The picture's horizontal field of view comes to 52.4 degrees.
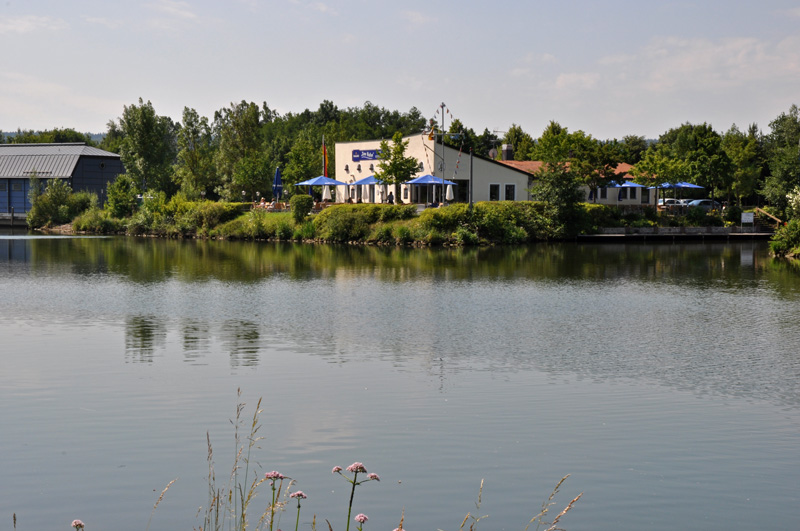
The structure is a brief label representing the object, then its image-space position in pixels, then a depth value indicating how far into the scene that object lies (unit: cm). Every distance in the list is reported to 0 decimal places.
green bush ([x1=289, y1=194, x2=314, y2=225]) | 7206
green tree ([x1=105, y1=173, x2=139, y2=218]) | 9044
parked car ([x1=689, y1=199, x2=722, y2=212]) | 8875
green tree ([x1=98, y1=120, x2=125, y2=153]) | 15951
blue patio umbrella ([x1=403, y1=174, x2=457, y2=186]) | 6847
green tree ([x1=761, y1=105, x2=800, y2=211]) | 7569
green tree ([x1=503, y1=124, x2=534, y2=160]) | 10612
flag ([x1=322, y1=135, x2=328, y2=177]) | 8411
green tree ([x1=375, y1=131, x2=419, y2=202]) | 7200
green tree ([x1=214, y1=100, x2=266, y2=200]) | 9669
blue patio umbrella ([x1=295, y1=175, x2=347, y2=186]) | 7731
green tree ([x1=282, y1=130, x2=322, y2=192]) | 9156
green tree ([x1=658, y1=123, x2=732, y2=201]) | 8425
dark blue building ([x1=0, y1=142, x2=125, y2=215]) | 10438
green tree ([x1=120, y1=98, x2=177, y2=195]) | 9419
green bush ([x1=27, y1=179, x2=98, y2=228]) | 9581
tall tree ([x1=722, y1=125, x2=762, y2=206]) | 9350
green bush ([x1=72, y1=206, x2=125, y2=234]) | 8825
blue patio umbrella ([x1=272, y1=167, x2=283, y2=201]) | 8354
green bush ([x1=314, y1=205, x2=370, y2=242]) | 6862
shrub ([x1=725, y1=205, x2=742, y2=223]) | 7794
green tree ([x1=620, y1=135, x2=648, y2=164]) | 11419
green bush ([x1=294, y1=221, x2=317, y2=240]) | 7144
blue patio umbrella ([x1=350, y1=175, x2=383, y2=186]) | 7612
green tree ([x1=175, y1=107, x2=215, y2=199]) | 9538
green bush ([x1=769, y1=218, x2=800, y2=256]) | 5422
